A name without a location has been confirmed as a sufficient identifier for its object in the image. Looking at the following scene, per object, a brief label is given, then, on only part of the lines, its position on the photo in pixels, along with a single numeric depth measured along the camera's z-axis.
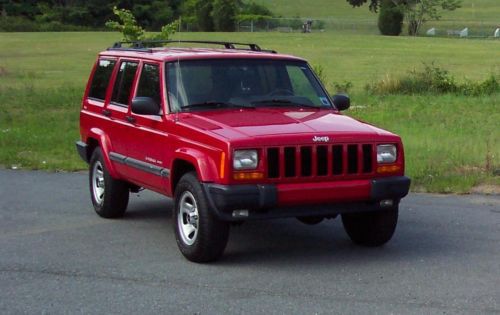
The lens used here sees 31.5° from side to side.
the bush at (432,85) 22.88
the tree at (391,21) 83.62
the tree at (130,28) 23.22
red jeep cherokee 6.92
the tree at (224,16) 86.81
